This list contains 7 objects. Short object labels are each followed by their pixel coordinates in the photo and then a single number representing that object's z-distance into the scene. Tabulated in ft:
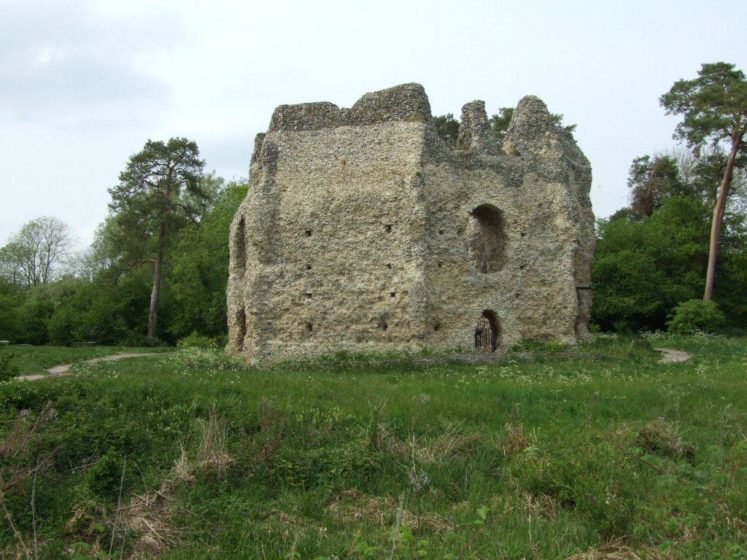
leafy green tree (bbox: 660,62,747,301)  86.12
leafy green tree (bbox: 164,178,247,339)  108.37
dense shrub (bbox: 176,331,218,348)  90.27
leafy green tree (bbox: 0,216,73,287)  158.92
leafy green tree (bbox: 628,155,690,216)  130.00
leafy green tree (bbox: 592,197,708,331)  104.22
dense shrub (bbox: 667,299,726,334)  88.22
